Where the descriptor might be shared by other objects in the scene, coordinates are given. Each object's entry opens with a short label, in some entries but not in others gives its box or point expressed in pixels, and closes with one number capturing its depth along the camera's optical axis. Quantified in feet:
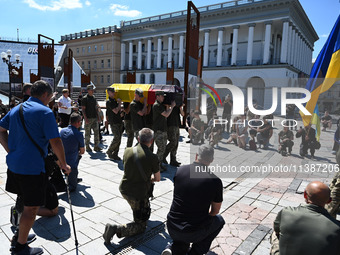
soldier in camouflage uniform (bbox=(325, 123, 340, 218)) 11.37
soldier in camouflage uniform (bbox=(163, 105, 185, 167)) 20.45
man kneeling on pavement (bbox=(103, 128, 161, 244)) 10.55
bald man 6.48
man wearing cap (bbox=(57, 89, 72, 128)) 29.53
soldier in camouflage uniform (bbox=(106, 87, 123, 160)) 22.80
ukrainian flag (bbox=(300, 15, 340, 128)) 12.20
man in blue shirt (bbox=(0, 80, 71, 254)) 8.70
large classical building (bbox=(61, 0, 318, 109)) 124.26
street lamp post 55.06
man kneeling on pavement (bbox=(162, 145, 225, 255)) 8.63
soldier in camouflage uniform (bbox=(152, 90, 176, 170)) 18.75
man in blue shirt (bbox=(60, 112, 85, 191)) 14.79
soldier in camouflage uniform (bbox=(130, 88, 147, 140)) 19.60
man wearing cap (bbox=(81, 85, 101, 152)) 24.62
